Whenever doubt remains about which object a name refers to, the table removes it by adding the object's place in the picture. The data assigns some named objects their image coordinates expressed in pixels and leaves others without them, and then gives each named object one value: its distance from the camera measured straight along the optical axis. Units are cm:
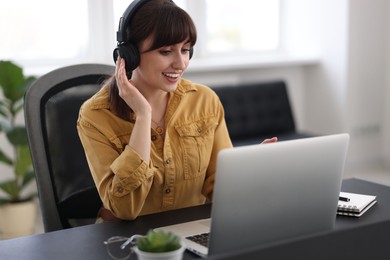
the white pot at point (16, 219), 439
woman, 245
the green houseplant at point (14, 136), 416
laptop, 198
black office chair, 262
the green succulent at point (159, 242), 186
